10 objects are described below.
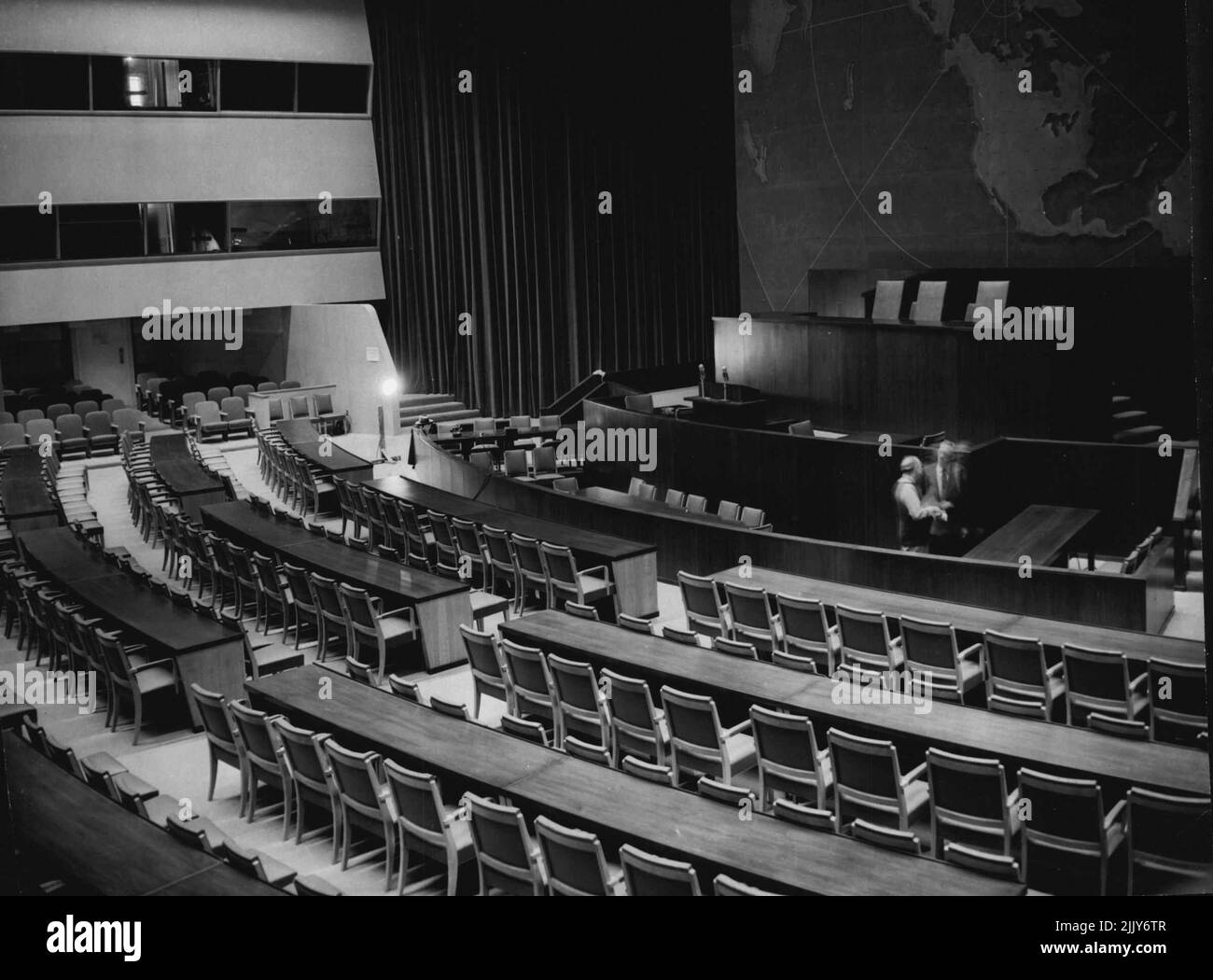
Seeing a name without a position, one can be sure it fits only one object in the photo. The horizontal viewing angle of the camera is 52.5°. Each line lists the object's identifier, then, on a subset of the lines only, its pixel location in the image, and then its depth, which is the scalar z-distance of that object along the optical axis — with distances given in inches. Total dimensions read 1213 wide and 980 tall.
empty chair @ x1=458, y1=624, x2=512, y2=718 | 305.6
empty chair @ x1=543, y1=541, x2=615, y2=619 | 385.1
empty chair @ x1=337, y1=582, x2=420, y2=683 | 351.9
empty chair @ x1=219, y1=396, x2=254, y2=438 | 751.7
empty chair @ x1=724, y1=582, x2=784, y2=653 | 322.3
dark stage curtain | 764.0
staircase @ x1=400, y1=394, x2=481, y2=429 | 814.5
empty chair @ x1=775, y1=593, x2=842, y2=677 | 309.9
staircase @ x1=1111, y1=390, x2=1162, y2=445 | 460.8
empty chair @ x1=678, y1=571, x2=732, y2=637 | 338.3
